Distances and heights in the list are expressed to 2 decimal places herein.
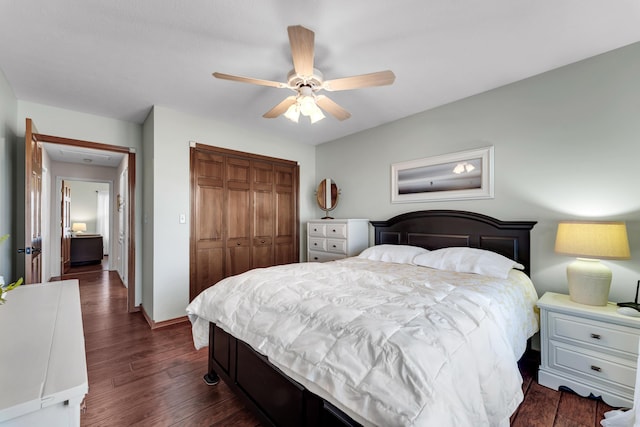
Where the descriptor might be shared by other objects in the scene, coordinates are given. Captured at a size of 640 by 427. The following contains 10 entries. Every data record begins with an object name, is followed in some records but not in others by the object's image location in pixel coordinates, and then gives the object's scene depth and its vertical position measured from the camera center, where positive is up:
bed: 0.97 -0.58
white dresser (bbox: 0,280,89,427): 0.67 -0.46
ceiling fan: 1.65 +0.96
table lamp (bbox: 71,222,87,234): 7.86 -0.34
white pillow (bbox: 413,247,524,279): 2.28 -0.43
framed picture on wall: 2.80 +0.42
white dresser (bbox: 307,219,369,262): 3.66 -0.33
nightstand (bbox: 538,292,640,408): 1.75 -0.93
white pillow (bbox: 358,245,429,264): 2.97 -0.44
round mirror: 4.37 +0.32
